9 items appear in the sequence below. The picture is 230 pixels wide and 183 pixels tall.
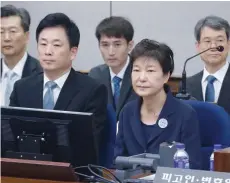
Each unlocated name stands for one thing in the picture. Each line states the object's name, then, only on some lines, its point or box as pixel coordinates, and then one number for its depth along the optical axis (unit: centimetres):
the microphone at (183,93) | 714
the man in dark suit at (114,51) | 835
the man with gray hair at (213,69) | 813
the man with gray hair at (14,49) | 853
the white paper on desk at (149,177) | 488
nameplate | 431
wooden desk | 477
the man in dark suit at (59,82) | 621
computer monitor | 490
